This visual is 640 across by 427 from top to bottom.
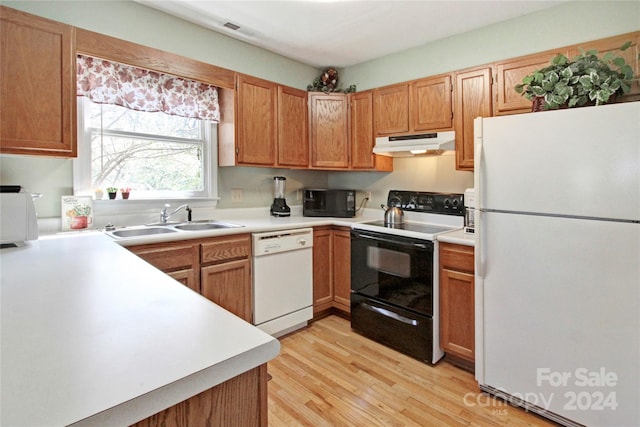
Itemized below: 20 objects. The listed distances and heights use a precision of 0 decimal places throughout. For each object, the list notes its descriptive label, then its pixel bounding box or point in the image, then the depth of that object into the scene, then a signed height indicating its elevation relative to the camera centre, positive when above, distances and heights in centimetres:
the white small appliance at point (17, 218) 158 -1
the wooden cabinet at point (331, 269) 290 -48
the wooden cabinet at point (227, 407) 56 -34
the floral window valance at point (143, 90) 219 +91
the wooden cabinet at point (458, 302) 214 -59
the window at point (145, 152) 229 +48
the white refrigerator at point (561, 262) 151 -25
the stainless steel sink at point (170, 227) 228 -9
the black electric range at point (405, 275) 227 -45
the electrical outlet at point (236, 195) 303 +18
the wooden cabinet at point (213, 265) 206 -33
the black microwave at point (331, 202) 317 +11
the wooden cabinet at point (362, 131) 306 +76
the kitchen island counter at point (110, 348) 48 -25
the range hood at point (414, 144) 254 +55
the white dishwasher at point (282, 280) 252 -52
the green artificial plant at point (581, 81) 167 +67
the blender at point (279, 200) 320 +14
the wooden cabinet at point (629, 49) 194 +95
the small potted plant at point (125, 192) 241 +17
